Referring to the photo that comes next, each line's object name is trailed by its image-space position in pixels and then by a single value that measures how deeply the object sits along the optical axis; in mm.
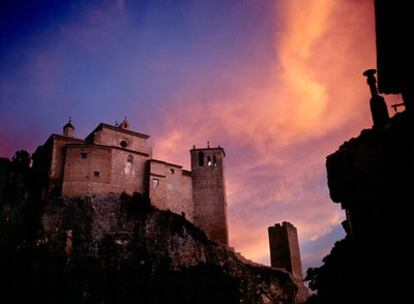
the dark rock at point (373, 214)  8148
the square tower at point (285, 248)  48969
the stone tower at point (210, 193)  45781
